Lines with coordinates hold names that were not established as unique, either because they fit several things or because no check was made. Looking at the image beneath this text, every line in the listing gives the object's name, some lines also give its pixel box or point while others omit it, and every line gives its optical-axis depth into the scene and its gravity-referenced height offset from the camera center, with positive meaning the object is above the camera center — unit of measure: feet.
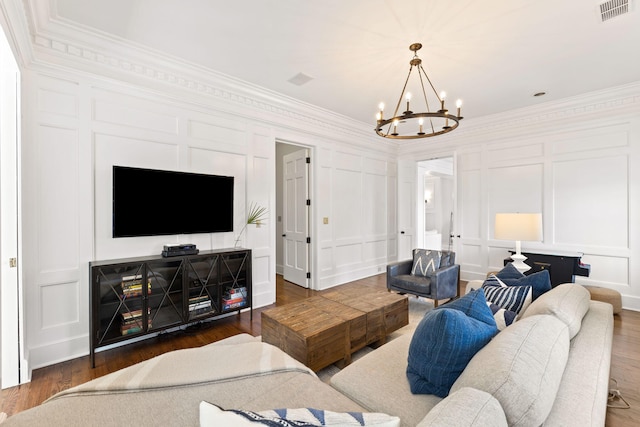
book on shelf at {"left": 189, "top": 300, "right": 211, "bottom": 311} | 9.85 -3.16
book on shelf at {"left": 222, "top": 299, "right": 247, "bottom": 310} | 10.68 -3.41
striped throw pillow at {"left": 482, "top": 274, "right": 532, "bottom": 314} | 6.03 -1.80
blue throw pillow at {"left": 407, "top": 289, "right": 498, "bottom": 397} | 3.97 -1.88
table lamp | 10.36 -0.55
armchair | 11.76 -2.85
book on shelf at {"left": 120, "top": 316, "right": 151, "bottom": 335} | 8.55 -3.32
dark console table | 11.96 -2.26
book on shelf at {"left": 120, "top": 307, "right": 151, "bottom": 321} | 8.58 -2.98
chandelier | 8.02 +5.08
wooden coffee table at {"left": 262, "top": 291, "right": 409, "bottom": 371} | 7.06 -2.98
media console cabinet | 8.30 -2.52
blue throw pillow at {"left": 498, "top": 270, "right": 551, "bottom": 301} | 6.44 -1.59
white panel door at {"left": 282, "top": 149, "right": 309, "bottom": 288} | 15.78 -0.21
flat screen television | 9.16 +0.40
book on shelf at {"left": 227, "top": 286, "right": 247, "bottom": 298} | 10.89 -2.96
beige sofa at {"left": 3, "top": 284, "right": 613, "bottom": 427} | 3.06 -2.26
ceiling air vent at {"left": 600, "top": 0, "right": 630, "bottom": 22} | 7.23 +5.20
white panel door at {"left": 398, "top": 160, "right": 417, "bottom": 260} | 19.22 +0.41
